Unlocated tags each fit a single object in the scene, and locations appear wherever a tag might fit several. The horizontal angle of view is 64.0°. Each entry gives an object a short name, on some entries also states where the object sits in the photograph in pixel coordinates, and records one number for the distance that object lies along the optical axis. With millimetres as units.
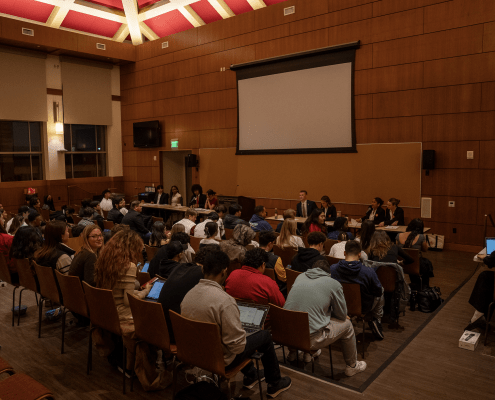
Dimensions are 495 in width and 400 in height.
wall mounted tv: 13320
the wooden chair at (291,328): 2967
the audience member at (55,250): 4027
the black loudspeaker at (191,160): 12145
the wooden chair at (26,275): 4379
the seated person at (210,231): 5063
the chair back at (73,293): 3553
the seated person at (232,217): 6785
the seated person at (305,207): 8859
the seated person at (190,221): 6414
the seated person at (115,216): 8047
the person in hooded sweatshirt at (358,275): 3734
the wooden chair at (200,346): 2514
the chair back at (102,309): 3109
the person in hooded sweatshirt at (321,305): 3150
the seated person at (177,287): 3004
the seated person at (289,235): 5242
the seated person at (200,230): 6105
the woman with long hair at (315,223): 6070
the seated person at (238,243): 4332
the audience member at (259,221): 6582
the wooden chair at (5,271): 4812
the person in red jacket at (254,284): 3197
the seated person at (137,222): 7039
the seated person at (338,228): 6043
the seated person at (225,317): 2586
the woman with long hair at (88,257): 3650
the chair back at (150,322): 2844
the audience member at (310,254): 4135
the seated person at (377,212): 7977
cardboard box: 3723
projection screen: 9219
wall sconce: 12844
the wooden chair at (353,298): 3725
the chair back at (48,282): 3943
